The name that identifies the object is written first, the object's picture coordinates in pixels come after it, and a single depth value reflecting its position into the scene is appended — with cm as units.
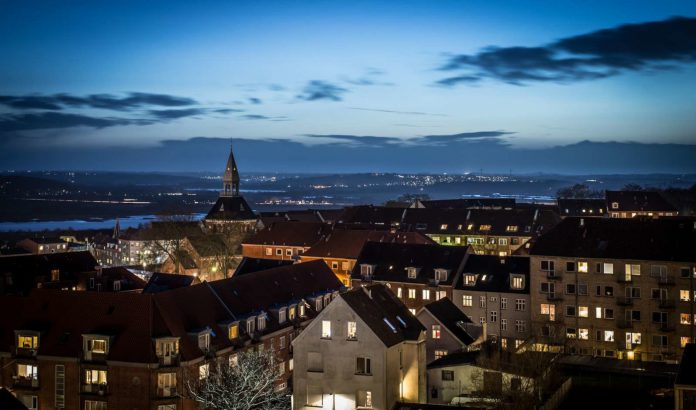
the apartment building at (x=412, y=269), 7402
